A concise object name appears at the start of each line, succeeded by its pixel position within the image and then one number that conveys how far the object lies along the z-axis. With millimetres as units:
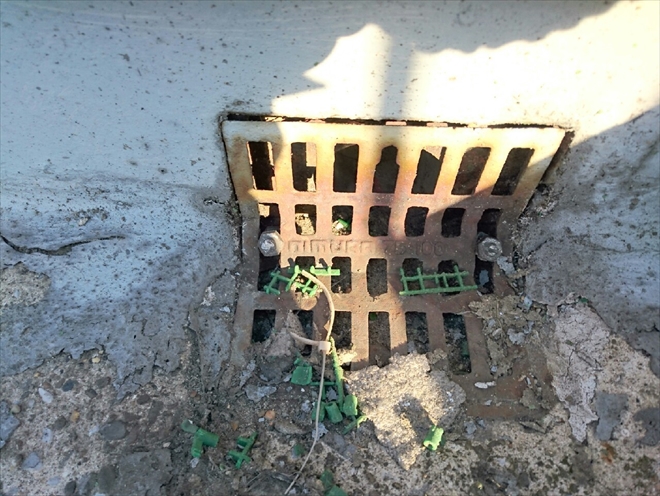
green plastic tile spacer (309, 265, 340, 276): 272
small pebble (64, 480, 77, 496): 221
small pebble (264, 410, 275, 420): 236
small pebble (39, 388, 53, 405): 242
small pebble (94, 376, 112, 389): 246
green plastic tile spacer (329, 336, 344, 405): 240
